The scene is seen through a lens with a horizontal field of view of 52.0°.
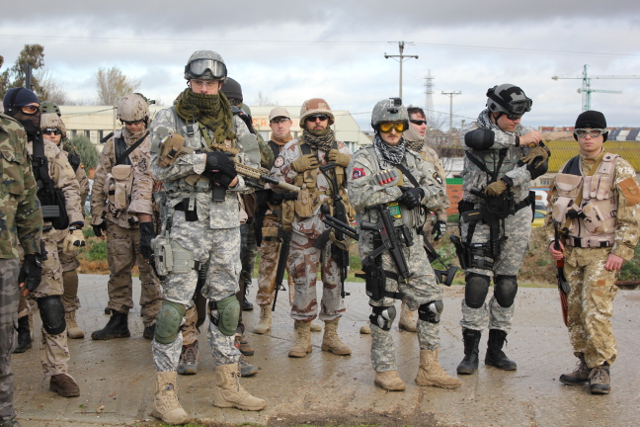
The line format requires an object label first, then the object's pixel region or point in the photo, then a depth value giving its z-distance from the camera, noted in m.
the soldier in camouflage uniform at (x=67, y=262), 6.51
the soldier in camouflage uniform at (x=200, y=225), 4.50
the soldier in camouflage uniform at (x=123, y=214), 6.34
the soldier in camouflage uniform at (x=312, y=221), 6.14
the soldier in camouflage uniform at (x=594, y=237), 5.08
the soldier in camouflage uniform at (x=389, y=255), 5.12
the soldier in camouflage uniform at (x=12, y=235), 3.94
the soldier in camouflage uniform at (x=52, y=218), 4.89
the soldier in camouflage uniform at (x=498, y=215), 5.59
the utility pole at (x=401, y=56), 47.70
